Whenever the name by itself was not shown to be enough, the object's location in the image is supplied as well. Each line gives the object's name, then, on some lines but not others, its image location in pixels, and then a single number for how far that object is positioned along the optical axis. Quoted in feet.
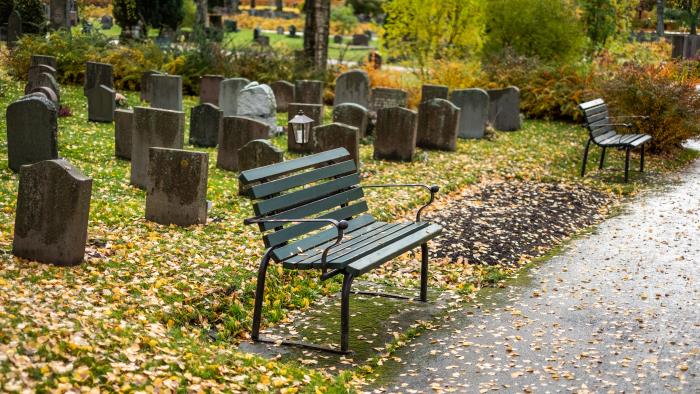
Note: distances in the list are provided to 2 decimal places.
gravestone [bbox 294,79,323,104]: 61.05
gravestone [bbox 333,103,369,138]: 48.47
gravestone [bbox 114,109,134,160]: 39.47
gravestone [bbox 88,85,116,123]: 50.72
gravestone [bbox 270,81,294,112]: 64.13
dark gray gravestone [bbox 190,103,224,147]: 45.44
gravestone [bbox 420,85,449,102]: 60.39
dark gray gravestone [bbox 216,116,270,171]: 39.37
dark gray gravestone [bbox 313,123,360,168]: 40.73
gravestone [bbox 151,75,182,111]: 55.67
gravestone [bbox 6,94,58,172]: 32.24
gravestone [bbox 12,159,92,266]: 22.49
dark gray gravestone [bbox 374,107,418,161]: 45.75
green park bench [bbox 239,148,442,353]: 21.06
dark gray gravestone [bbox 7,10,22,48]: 81.51
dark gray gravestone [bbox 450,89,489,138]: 56.34
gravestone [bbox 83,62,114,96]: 59.72
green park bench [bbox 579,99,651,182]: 45.29
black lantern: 40.98
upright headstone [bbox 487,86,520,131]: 61.31
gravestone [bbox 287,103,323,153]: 46.70
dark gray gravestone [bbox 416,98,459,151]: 50.39
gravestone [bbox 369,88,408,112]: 60.23
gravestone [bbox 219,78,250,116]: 56.44
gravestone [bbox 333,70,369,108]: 64.49
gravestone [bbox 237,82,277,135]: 48.29
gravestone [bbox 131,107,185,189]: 34.99
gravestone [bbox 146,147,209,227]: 29.04
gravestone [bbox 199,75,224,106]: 62.08
